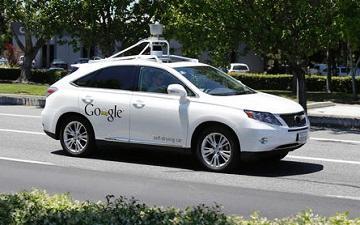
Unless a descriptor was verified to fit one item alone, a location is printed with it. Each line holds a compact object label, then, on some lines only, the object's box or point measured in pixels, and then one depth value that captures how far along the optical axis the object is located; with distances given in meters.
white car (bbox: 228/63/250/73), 48.22
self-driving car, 8.93
